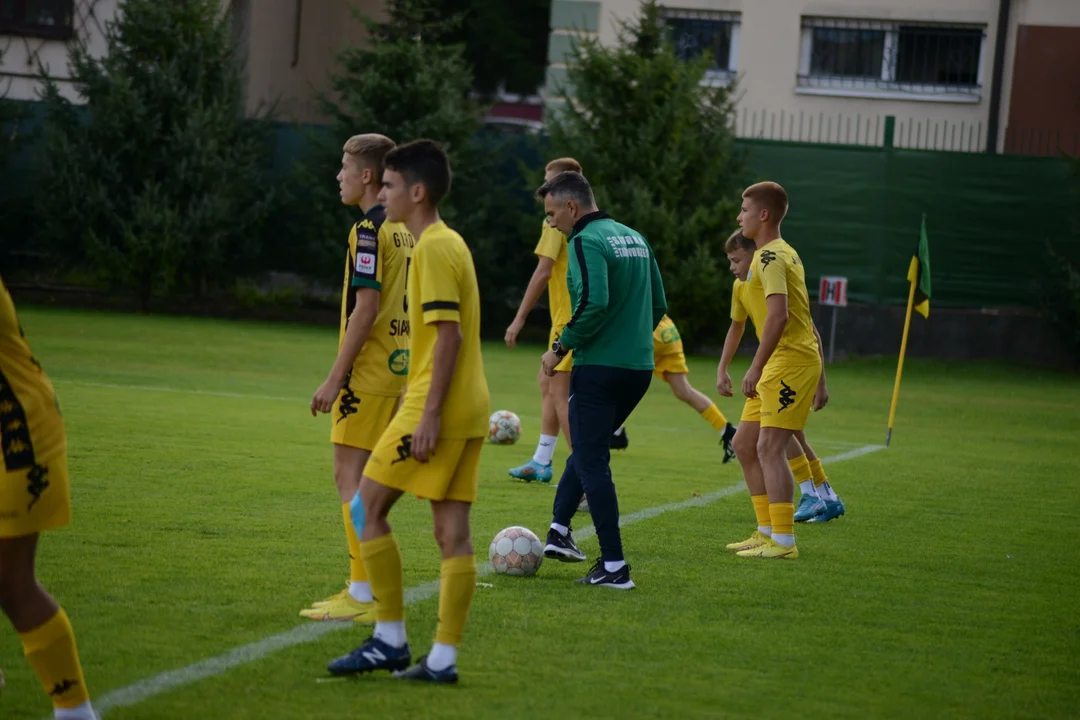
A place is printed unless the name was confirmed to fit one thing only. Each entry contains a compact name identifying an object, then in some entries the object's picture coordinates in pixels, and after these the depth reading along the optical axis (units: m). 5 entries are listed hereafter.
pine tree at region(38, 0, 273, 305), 46.34
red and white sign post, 42.22
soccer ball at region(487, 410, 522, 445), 24.17
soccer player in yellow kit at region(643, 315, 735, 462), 22.11
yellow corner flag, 26.70
